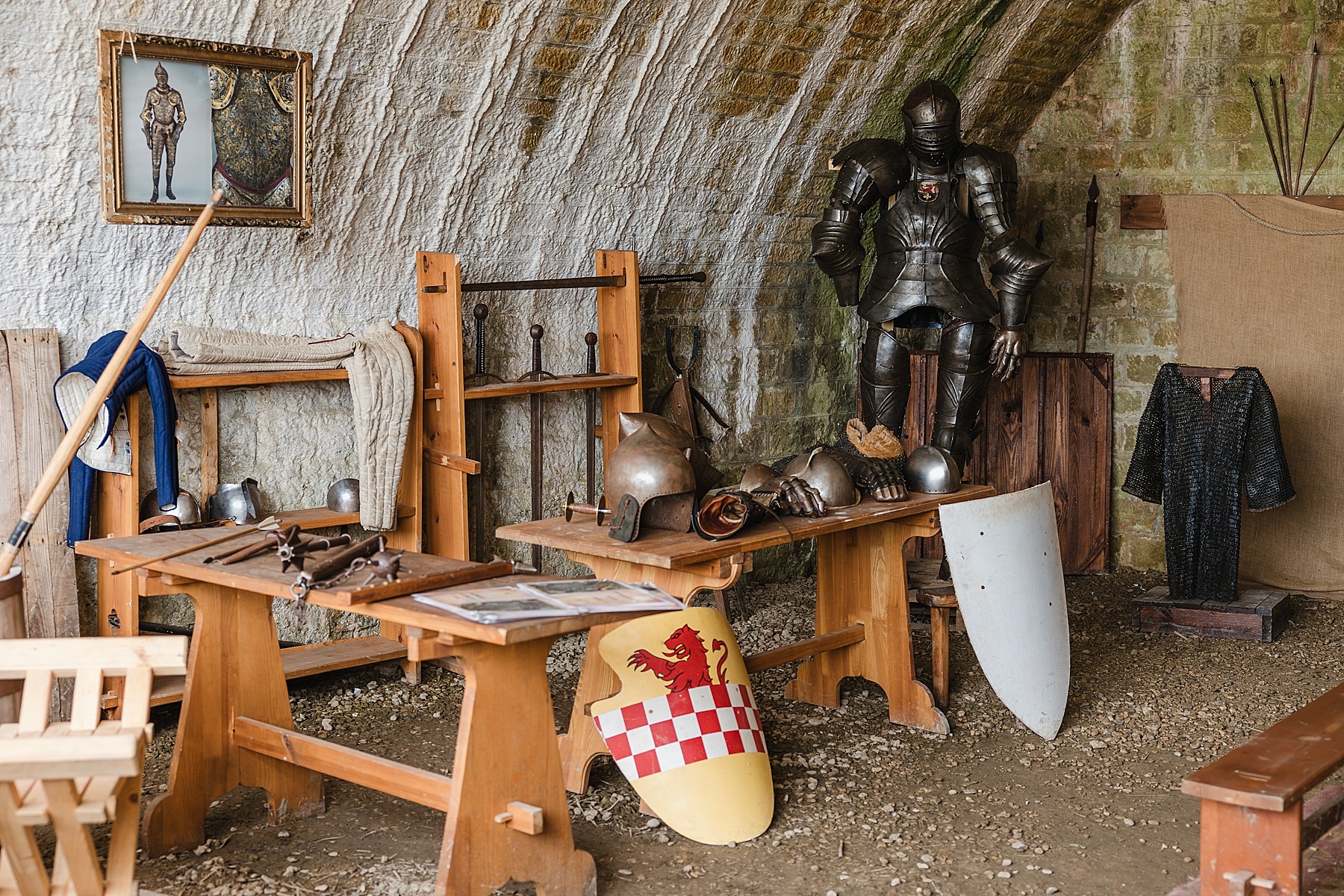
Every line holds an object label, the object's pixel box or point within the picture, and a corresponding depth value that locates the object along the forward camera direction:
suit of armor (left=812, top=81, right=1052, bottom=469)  4.94
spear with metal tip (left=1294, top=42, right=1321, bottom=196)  5.67
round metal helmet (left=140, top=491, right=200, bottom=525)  3.99
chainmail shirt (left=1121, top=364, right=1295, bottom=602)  5.12
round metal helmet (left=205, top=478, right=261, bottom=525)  4.15
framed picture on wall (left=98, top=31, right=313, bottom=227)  3.73
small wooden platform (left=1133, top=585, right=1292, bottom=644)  5.13
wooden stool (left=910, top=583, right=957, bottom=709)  4.25
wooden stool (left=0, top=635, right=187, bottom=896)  2.22
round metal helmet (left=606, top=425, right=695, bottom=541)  3.45
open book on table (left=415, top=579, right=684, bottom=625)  2.56
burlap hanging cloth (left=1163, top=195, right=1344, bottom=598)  5.64
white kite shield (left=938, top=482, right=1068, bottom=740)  3.82
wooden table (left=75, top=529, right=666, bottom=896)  2.65
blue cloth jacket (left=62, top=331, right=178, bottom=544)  3.80
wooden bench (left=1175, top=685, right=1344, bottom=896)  2.47
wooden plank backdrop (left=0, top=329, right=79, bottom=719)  3.79
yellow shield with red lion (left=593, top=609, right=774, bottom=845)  3.27
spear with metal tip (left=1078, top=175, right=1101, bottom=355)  6.15
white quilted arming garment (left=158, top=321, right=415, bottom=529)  4.28
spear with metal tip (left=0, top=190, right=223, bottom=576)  2.89
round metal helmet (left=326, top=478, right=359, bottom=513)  4.41
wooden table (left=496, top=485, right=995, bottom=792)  3.42
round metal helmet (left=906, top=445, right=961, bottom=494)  4.17
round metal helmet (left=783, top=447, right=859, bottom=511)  3.82
